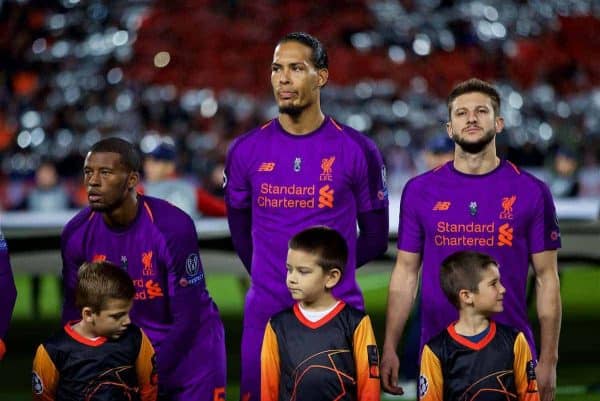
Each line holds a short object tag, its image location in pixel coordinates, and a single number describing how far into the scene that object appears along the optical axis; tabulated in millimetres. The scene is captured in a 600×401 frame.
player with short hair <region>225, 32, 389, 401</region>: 11519
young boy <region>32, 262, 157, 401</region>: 10784
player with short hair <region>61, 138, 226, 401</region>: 11348
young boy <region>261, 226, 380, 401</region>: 10505
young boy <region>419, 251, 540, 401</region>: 10555
